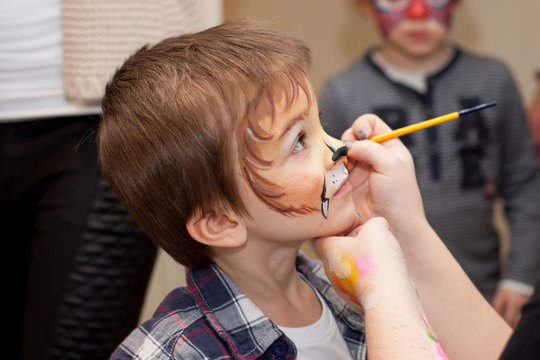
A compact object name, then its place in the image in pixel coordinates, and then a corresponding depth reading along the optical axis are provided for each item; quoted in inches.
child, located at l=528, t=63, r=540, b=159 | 73.1
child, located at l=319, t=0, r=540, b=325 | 61.4
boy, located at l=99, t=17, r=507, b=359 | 28.6
